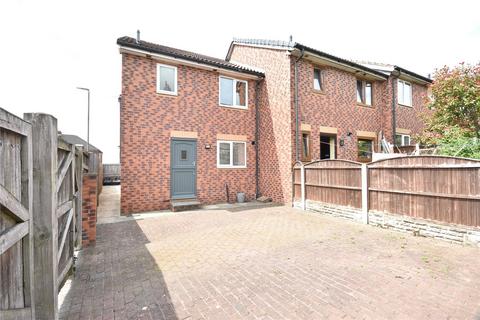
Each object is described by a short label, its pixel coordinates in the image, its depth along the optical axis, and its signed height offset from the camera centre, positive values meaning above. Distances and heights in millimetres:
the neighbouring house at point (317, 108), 9859 +2686
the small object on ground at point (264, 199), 10523 -1635
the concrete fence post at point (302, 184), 9000 -850
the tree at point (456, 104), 9422 +2447
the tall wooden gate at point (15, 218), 1685 -420
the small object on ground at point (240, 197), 10492 -1533
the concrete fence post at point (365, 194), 6875 -943
